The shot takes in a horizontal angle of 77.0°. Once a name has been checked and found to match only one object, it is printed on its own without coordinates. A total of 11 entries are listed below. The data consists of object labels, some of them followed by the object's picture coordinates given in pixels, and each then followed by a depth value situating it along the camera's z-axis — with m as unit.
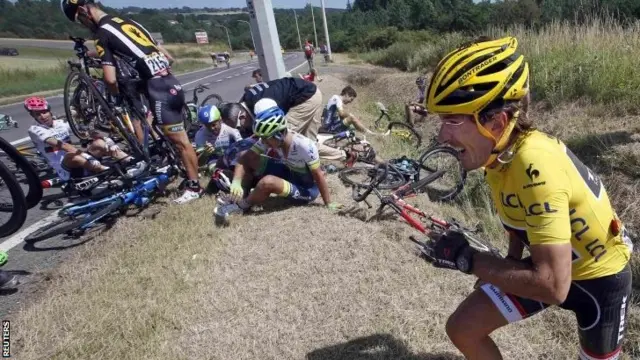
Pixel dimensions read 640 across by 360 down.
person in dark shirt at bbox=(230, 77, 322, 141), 5.86
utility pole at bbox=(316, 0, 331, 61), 40.01
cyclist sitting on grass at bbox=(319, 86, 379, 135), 8.27
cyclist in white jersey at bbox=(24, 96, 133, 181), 5.25
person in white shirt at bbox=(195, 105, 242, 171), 6.03
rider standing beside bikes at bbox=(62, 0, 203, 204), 4.74
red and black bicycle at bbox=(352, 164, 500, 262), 3.81
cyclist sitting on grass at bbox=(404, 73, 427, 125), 10.20
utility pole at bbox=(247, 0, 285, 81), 7.03
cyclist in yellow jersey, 1.37
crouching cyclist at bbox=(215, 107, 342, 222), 4.16
